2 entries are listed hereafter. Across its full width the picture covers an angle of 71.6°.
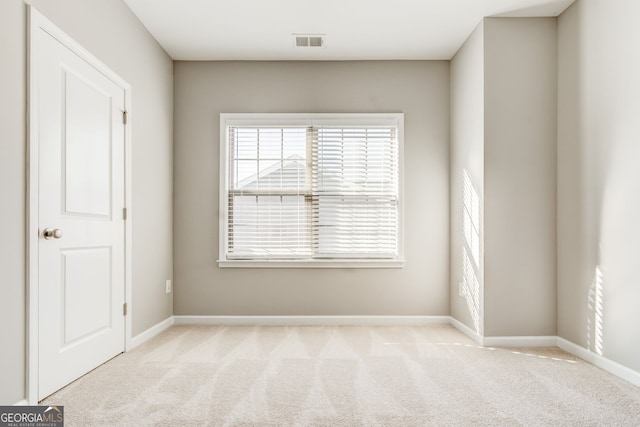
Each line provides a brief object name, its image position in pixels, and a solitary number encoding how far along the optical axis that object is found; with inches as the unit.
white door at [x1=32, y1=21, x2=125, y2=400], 96.5
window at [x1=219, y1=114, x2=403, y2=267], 178.1
